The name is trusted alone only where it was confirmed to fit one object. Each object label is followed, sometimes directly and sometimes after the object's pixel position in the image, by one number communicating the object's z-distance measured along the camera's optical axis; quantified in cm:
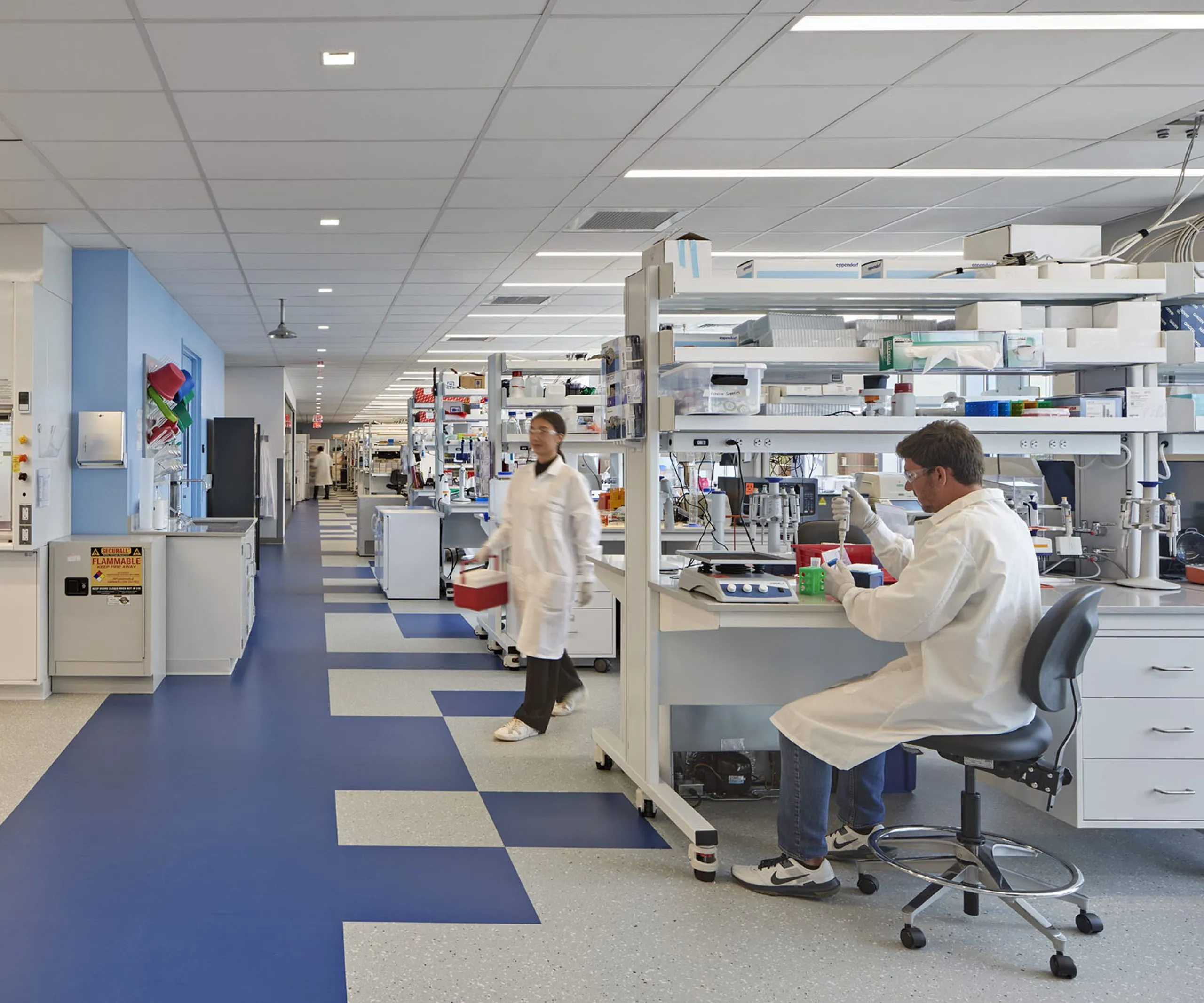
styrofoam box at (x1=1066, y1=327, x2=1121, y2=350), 365
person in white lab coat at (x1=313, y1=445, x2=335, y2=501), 3566
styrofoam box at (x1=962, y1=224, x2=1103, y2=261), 397
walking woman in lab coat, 467
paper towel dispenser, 627
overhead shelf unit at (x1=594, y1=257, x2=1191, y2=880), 351
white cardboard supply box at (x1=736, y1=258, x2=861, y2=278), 367
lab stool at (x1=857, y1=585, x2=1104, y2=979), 266
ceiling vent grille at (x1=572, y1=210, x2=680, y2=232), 629
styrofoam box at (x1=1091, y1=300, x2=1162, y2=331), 368
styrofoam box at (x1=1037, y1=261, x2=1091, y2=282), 372
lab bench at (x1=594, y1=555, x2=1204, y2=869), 312
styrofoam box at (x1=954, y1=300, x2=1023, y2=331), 362
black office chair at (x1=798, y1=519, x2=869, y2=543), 451
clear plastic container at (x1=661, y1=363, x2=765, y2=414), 342
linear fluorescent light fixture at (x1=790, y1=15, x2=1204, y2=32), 354
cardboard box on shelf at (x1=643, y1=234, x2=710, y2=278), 352
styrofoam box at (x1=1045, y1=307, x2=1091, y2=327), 383
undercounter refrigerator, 920
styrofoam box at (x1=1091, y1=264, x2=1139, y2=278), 379
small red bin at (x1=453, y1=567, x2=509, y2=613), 473
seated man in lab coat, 270
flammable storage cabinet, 564
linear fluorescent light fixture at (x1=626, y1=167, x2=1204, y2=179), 540
